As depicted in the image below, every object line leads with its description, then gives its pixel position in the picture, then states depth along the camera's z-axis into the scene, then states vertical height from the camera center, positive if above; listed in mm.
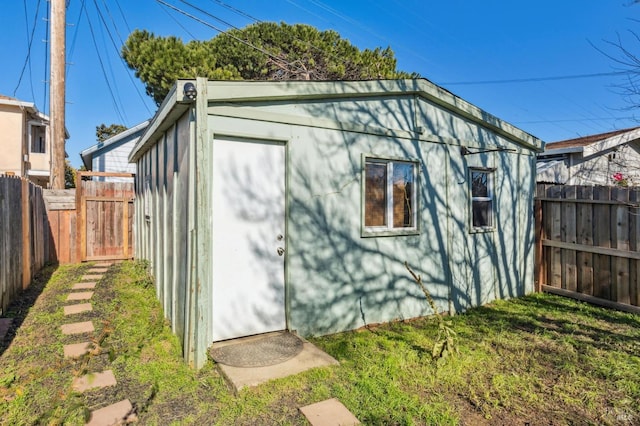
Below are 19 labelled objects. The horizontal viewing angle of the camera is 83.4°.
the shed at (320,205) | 3605 +102
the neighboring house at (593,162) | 10742 +1535
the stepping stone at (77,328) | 4257 -1363
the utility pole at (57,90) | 8508 +3047
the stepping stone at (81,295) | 5623 -1282
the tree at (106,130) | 39500 +9575
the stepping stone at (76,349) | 3604 -1396
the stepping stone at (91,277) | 6956 -1222
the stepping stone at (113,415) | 2498 -1435
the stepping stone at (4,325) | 4051 -1304
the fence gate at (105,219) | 8766 -83
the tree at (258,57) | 12367 +5892
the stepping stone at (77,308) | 4941 -1316
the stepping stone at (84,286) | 6262 -1254
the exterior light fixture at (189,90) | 3330 +1155
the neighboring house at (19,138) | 16594 +3717
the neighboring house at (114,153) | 15039 +2712
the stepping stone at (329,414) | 2537 -1473
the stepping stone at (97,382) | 2959 -1415
